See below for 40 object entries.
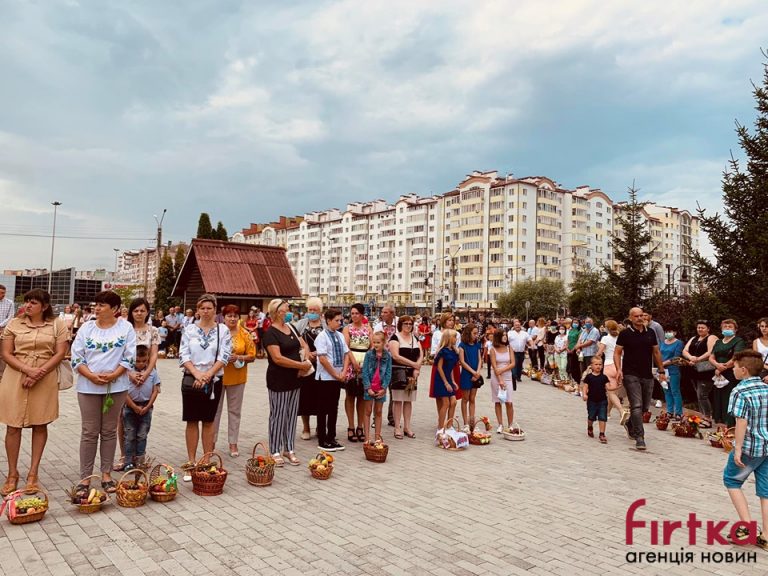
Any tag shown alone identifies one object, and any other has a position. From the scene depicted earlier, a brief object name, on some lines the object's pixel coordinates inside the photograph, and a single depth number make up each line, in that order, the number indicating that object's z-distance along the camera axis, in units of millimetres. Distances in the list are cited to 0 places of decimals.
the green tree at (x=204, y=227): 45156
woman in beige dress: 5508
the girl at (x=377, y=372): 8227
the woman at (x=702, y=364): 10492
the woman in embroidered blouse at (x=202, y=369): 6359
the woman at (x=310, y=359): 8312
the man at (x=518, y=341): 16172
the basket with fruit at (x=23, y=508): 4820
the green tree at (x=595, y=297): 19359
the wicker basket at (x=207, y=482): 5812
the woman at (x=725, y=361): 10062
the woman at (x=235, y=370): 7348
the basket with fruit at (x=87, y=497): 5184
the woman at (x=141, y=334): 6641
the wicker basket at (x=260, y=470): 6176
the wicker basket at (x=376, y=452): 7426
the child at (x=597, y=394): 9391
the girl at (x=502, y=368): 9523
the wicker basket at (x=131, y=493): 5387
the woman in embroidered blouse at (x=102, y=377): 5602
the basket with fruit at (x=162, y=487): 5584
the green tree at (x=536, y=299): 73375
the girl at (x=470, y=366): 9570
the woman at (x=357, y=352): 8531
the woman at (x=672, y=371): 11258
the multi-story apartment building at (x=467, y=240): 91250
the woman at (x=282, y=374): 7020
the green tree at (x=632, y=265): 19203
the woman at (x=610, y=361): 10149
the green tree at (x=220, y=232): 45531
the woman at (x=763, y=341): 8805
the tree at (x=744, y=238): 12445
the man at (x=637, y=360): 8766
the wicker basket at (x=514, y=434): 9266
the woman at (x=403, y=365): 9117
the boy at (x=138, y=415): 6453
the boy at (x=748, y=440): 4742
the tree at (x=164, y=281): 46375
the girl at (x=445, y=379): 8945
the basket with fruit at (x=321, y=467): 6547
